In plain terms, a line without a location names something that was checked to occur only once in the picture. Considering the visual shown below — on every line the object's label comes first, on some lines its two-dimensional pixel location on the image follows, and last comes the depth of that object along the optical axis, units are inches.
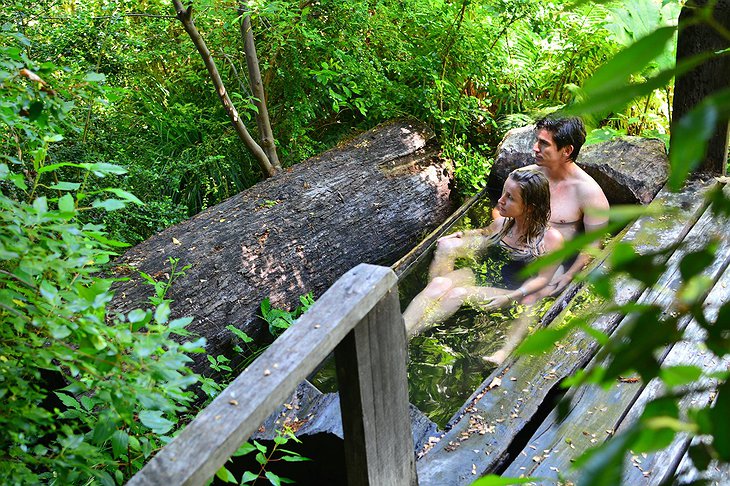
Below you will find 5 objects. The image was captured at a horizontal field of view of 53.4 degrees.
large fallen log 174.1
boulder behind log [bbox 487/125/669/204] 211.0
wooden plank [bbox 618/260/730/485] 101.9
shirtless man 203.6
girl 185.2
